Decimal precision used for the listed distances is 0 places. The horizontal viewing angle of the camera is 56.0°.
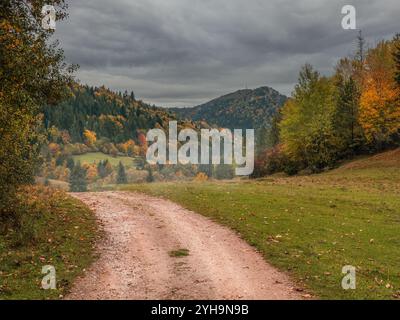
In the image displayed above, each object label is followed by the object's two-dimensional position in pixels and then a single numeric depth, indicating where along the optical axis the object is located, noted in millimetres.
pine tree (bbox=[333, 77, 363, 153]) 71062
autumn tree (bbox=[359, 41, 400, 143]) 64312
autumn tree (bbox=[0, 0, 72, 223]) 16500
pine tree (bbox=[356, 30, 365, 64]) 84250
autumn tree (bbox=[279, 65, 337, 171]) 64500
